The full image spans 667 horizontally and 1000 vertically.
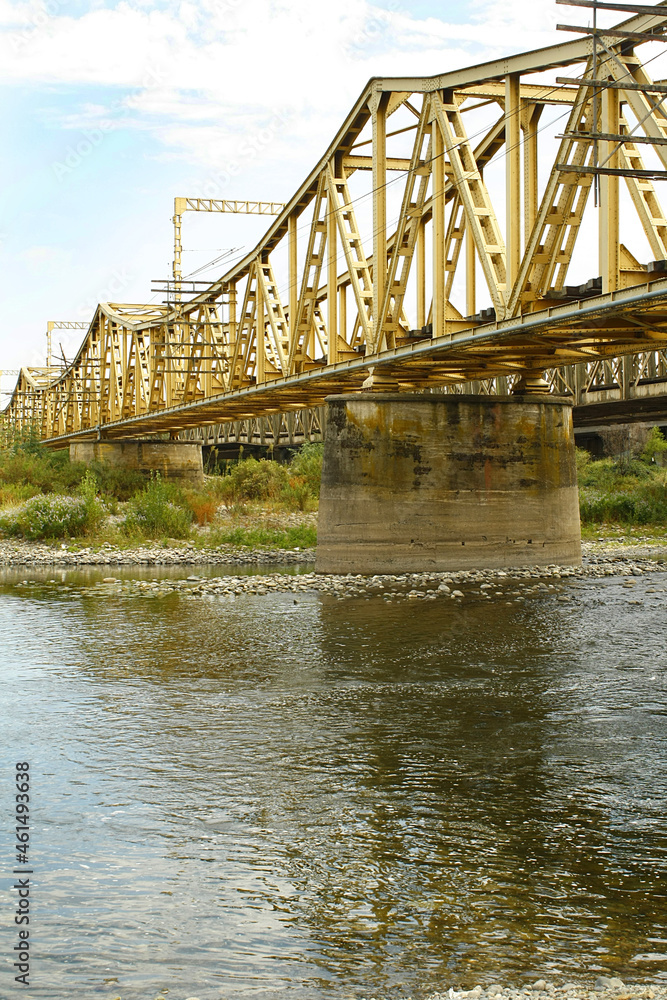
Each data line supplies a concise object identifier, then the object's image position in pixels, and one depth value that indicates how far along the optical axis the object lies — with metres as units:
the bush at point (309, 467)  40.41
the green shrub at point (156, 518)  33.59
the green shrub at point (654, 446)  42.84
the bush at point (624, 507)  34.81
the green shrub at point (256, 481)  41.59
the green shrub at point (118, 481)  48.19
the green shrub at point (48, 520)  33.50
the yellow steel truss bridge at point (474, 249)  14.96
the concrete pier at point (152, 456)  56.47
